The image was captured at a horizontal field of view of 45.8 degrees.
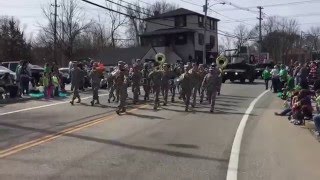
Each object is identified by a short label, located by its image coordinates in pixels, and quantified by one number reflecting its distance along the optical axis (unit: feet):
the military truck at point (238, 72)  102.13
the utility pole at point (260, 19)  196.38
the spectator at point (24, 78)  62.24
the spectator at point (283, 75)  74.50
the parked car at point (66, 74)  90.50
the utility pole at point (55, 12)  157.60
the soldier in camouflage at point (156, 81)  48.43
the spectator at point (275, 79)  76.02
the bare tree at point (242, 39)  255.03
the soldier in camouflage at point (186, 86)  47.48
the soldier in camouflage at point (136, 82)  52.55
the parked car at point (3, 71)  68.94
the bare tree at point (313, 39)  292.91
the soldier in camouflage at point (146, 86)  56.53
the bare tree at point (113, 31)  231.44
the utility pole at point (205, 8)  140.09
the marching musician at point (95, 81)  50.81
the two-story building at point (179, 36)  181.78
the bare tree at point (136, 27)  244.70
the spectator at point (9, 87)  58.47
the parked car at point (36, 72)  85.49
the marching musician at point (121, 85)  43.63
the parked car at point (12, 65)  88.32
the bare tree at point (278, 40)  262.88
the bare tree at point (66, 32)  201.08
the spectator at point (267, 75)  84.29
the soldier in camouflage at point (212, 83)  46.21
